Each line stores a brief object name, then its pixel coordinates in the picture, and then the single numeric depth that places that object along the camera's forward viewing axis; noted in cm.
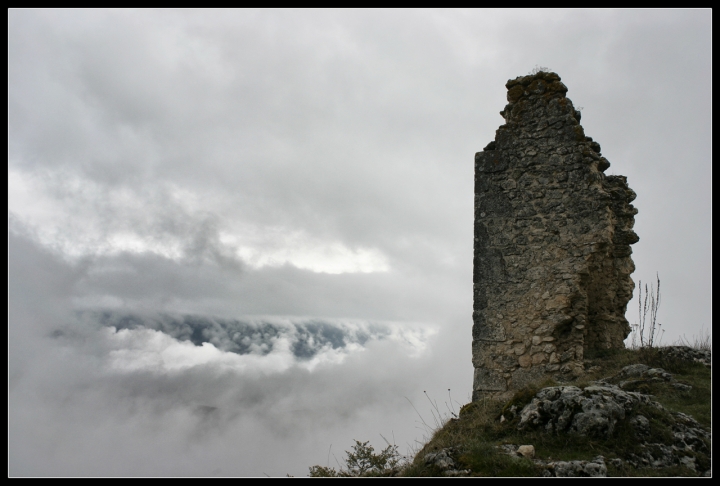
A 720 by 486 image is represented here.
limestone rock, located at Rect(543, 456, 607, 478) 420
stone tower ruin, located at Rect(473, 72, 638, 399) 755
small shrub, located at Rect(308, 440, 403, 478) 602
